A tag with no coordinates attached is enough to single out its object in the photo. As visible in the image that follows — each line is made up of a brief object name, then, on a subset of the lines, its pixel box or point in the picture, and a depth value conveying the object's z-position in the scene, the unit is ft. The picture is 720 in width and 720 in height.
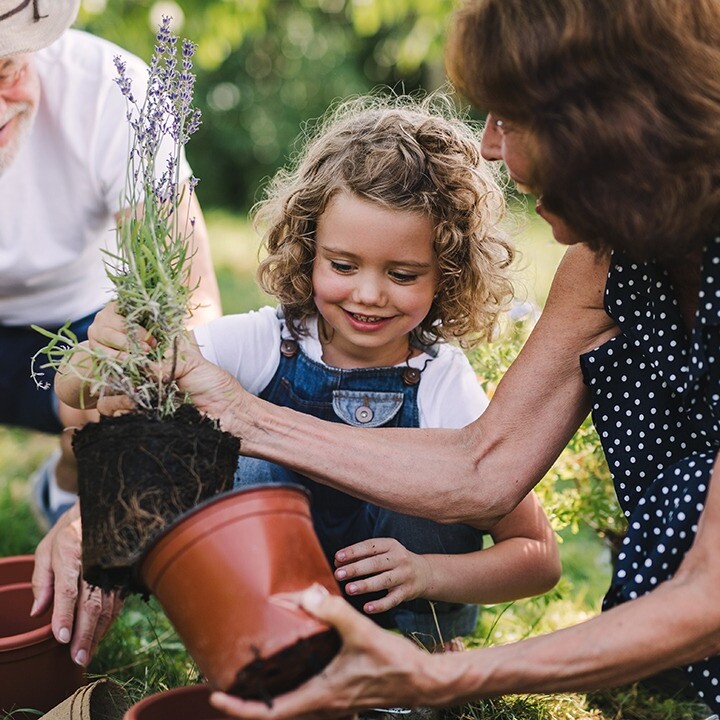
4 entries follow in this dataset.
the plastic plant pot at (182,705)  5.99
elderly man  9.46
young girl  7.66
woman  5.31
